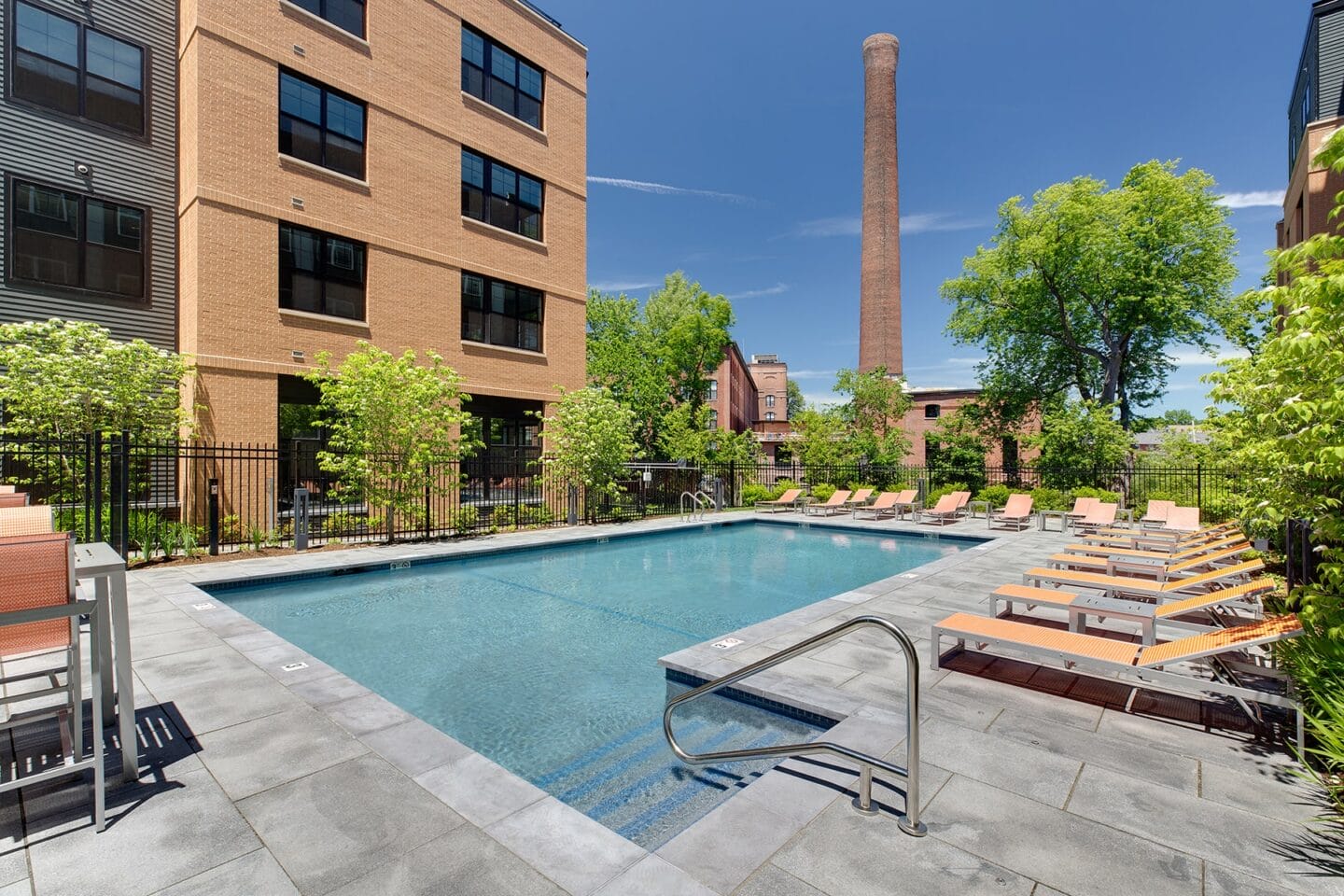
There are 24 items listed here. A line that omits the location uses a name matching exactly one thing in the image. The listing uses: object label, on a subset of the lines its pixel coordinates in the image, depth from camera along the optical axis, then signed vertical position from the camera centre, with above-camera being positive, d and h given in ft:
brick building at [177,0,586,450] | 43.70 +21.38
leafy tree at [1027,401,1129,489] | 73.92 -0.22
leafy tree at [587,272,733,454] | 124.57 +20.37
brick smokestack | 132.77 +50.06
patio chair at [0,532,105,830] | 9.23 -2.75
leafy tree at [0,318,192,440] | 35.45 +3.64
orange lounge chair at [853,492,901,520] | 63.62 -6.88
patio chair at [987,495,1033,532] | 54.95 -6.55
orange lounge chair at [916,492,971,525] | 59.57 -6.41
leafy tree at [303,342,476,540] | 42.68 +1.03
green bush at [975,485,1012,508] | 70.44 -6.06
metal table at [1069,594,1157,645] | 17.37 -5.13
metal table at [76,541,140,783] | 10.31 -3.39
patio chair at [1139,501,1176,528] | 49.14 -5.78
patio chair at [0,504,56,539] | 12.94 -1.79
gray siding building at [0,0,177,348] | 39.63 +19.58
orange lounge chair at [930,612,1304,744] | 13.34 -5.15
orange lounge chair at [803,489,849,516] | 68.18 -7.08
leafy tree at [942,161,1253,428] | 83.05 +23.14
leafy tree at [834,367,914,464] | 88.63 +4.85
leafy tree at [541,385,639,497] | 55.67 +0.07
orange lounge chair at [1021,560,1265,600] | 21.02 -5.28
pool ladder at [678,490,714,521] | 64.13 -7.46
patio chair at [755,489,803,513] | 72.69 -7.42
